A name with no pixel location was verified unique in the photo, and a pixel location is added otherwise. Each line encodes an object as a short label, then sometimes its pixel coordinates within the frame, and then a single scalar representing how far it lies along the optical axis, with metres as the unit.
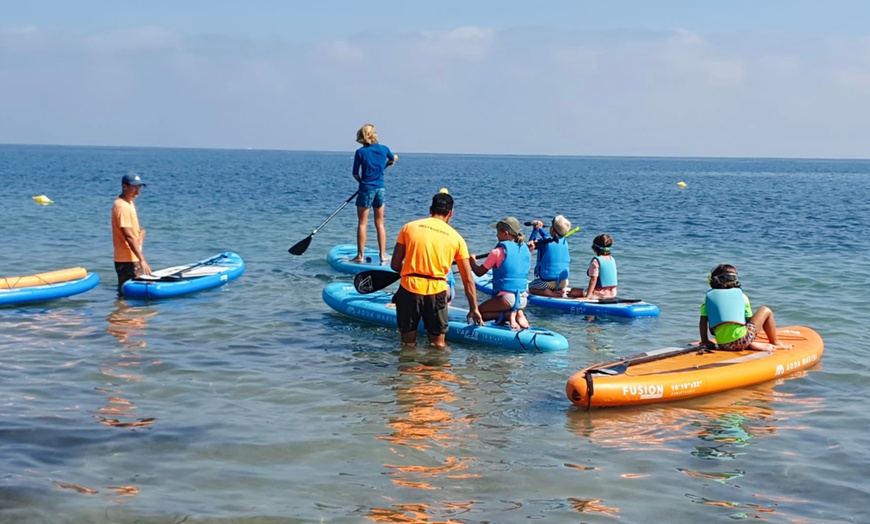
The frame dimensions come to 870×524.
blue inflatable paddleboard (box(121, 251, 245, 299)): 12.44
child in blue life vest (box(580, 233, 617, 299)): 12.62
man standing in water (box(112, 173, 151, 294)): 11.49
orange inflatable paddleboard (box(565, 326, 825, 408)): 7.96
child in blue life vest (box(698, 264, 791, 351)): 9.27
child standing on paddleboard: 14.20
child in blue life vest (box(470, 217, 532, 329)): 10.03
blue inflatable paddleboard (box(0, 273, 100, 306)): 11.86
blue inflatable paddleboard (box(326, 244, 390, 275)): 15.57
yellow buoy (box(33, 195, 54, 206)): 31.92
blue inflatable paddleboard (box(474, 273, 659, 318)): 12.33
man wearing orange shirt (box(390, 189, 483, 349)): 9.00
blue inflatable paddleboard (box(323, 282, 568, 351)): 10.09
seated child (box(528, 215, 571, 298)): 12.98
